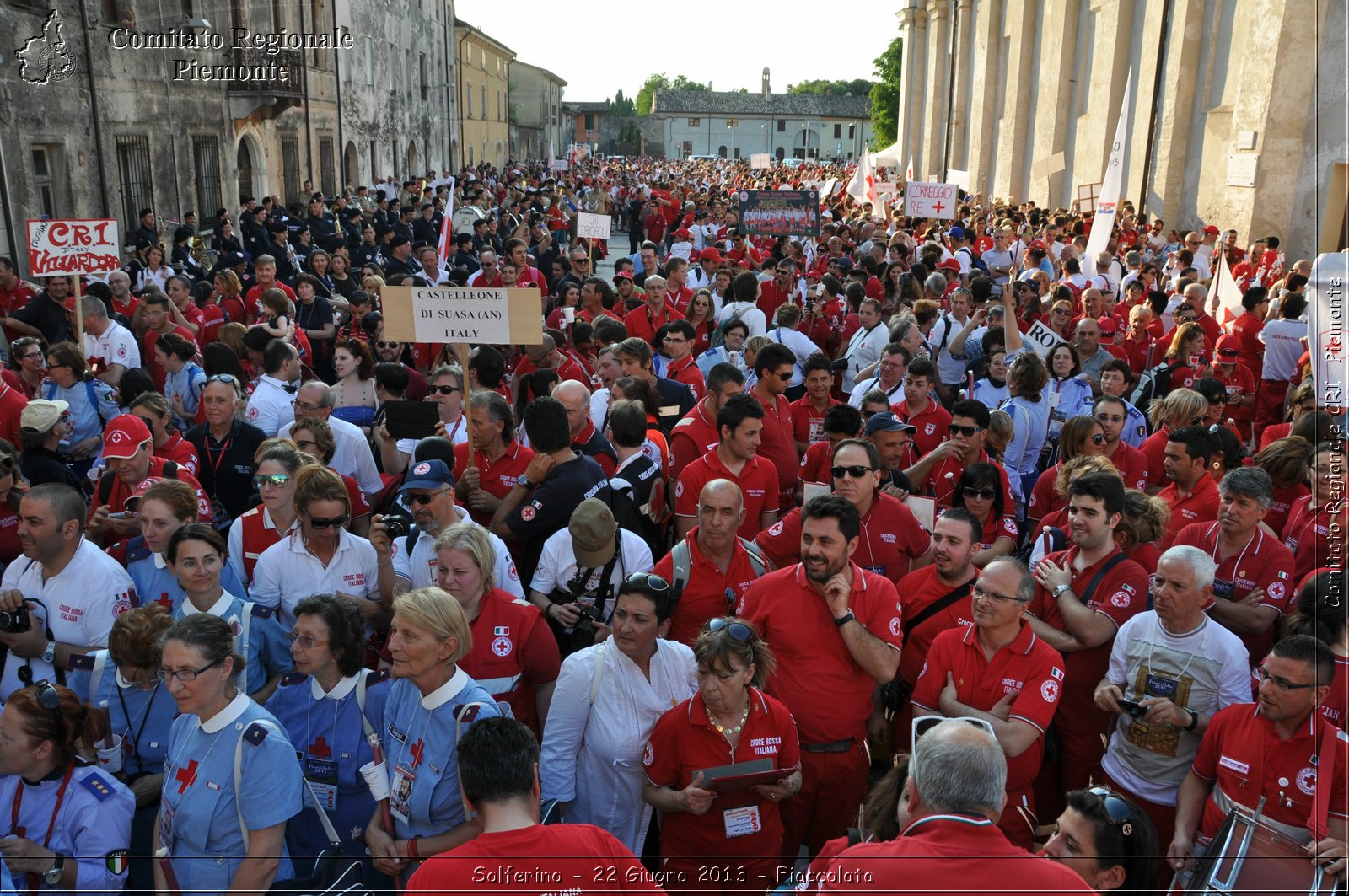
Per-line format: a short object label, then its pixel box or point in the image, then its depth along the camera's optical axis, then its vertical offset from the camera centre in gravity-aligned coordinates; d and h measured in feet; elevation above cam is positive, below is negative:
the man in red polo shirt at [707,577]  16.43 -5.51
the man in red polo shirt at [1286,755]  12.00 -6.18
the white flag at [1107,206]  43.55 +1.38
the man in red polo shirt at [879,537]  18.13 -5.31
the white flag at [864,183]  74.13 +4.10
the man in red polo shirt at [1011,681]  13.70 -5.96
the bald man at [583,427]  21.58 -4.14
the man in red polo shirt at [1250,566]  16.37 -5.25
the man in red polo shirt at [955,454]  21.02 -4.46
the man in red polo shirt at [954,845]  9.24 -5.59
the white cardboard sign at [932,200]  62.03 +2.23
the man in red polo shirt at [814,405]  25.02 -4.18
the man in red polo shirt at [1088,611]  15.37 -5.55
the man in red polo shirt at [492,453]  20.39 -4.42
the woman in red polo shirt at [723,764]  12.74 -6.71
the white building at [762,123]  389.80 +42.37
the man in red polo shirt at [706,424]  22.56 -4.20
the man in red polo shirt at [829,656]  14.64 -5.93
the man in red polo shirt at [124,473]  18.62 -4.50
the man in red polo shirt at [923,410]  23.44 -4.00
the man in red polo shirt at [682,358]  28.66 -3.49
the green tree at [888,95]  229.86 +32.04
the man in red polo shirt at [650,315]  36.17 -2.85
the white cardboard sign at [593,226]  51.16 +0.39
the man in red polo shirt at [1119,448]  21.94 -4.44
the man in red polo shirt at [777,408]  23.31 -3.97
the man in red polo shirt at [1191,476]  19.38 -4.48
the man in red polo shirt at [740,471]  19.74 -4.64
